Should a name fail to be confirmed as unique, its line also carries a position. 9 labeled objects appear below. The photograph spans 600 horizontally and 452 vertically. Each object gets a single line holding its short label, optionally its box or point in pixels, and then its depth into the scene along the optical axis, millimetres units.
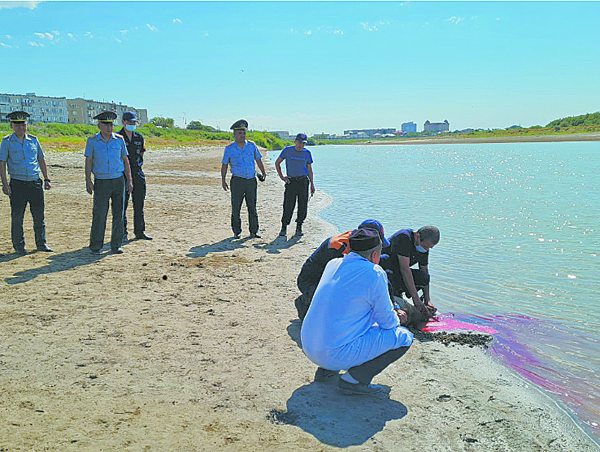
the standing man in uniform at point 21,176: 7444
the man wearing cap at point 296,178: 9750
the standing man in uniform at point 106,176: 7598
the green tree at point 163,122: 116012
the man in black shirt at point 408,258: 5293
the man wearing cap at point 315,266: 4840
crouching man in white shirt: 3541
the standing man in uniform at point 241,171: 9305
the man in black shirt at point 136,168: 8641
